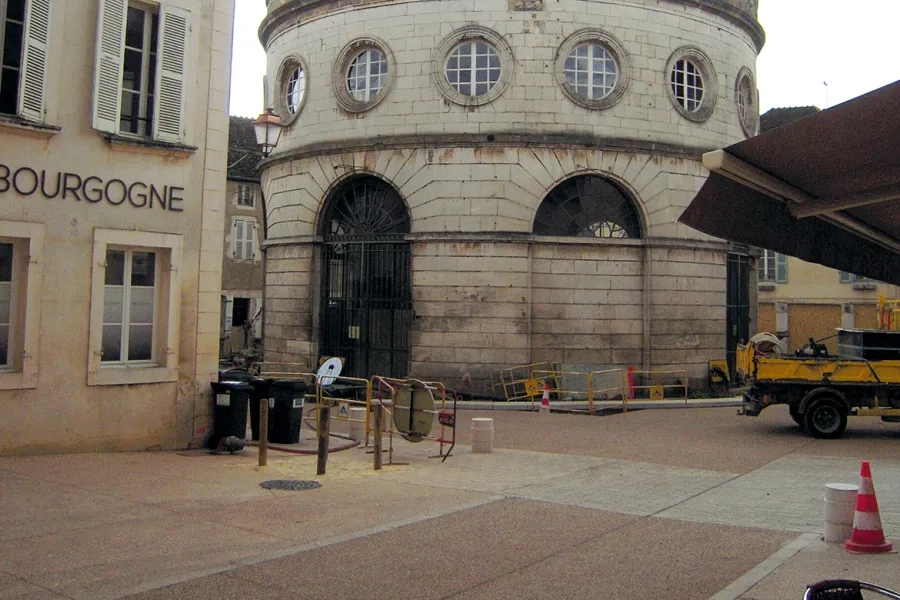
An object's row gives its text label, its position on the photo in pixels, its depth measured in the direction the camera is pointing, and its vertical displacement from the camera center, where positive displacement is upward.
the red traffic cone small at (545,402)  19.33 -1.22
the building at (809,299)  35.50 +2.19
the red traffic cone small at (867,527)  7.14 -1.39
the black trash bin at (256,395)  13.65 -0.87
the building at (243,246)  39.53 +4.11
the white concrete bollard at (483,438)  13.16 -1.38
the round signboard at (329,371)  15.27 -0.53
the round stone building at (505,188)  21.36 +3.88
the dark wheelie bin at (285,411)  13.41 -1.08
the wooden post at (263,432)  11.41 -1.19
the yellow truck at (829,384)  15.48 -0.54
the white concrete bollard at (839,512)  7.45 -1.33
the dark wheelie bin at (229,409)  12.54 -1.00
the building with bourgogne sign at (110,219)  11.09 +1.54
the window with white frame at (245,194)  40.38 +6.53
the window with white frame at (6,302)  11.09 +0.38
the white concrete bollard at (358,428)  14.09 -1.38
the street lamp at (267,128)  15.71 +3.75
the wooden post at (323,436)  10.87 -1.16
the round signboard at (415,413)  12.66 -1.00
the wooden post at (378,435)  11.51 -1.20
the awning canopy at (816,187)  4.54 +1.02
